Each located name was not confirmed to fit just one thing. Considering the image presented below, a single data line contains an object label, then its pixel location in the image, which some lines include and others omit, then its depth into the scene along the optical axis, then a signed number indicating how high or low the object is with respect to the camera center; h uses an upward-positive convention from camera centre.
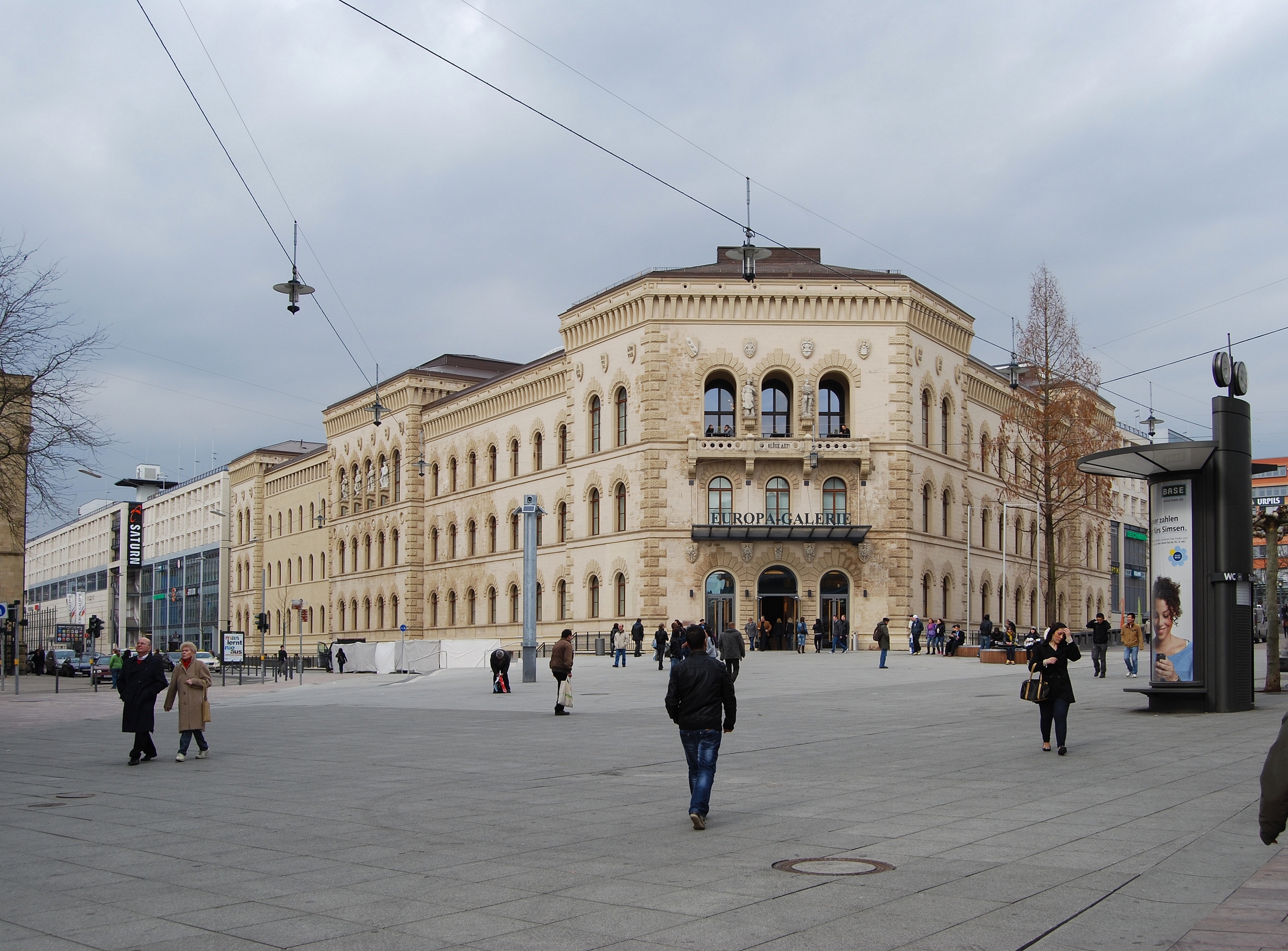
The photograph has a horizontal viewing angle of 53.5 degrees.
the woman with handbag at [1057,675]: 16.16 -1.18
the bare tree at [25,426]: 30.53 +3.83
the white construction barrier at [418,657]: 50.78 -3.01
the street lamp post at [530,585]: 35.50 -0.08
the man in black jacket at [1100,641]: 34.31 -1.57
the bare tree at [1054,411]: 43.59 +5.95
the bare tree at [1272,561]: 23.52 +0.43
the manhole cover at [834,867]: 8.90 -2.01
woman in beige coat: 17.86 -1.57
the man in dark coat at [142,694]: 17.55 -1.57
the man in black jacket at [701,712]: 10.98 -1.13
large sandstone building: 54.00 +5.64
